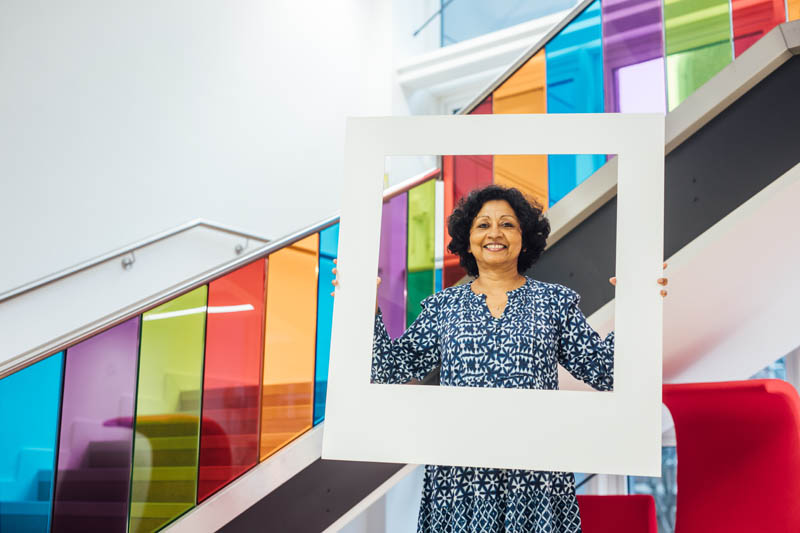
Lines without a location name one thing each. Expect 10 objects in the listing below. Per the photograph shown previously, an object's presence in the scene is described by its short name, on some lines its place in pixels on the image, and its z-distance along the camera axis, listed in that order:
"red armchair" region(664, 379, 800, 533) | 2.15
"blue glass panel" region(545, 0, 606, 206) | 2.58
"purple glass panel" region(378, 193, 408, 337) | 2.46
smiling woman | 1.69
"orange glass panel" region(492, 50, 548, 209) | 2.68
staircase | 2.00
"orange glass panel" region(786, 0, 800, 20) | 2.34
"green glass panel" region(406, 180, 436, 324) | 2.62
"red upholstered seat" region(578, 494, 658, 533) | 2.61
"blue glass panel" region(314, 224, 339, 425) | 2.53
